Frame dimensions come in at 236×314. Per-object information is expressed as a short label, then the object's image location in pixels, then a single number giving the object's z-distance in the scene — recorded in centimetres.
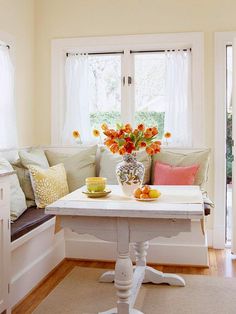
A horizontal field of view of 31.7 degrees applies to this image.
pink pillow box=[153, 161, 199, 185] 364
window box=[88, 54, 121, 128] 448
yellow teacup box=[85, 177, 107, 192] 266
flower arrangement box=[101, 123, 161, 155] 262
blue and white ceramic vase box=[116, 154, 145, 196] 267
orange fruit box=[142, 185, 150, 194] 254
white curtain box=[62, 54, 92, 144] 448
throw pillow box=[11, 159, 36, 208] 361
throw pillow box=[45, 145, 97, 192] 401
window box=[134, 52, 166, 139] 438
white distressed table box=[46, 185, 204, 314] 224
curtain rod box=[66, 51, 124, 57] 447
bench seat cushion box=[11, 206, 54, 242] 282
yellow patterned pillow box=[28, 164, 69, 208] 354
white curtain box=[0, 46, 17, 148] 386
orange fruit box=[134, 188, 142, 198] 254
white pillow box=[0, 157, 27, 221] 315
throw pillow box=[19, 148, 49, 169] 371
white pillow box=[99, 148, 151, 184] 392
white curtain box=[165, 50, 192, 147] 427
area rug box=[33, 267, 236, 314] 275
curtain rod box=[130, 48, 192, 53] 434
